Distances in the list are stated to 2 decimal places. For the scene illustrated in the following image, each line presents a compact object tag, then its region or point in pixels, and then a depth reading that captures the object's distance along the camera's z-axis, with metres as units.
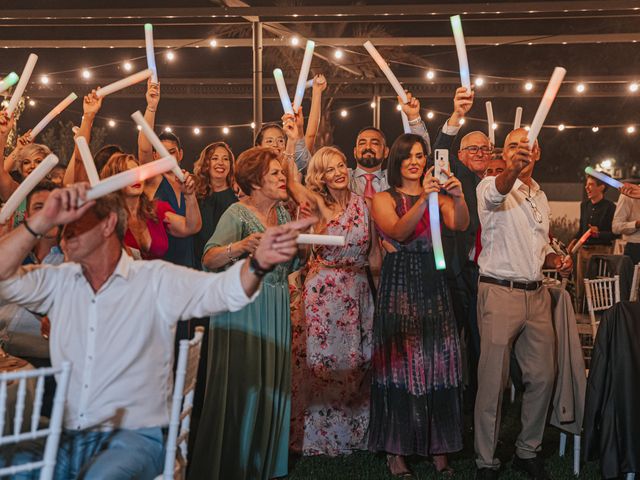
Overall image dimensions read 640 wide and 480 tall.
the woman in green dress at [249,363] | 3.69
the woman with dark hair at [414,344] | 4.08
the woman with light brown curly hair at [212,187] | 4.96
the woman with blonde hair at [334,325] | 4.38
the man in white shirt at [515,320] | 3.99
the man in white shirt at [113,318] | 2.41
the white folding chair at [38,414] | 1.97
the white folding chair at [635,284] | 5.35
